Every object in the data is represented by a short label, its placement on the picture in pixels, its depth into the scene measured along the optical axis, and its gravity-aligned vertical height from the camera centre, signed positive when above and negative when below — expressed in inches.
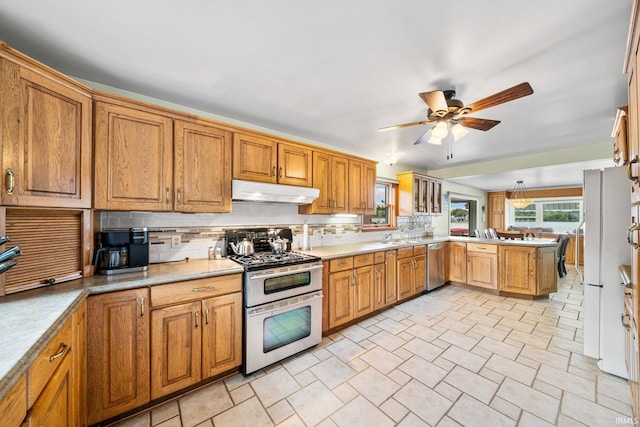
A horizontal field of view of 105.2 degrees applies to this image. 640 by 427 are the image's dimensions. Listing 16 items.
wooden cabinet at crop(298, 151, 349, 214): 118.0 +14.5
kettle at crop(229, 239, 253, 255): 99.5 -14.8
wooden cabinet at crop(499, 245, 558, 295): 147.9 -34.5
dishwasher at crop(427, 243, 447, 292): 160.1 -35.7
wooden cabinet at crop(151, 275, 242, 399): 66.2 -35.2
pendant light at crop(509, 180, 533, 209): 253.0 +23.4
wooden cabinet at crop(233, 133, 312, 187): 92.9 +21.2
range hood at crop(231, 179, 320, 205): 89.9 +7.8
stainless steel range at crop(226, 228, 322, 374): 79.4 -31.2
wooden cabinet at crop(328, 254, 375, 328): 105.6 -34.8
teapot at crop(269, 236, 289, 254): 109.8 -15.0
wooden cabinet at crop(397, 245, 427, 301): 139.5 -34.9
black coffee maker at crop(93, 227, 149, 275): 68.9 -11.8
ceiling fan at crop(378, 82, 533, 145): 67.2 +33.0
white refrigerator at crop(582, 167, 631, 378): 80.2 -15.7
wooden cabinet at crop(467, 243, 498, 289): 159.2 -34.6
